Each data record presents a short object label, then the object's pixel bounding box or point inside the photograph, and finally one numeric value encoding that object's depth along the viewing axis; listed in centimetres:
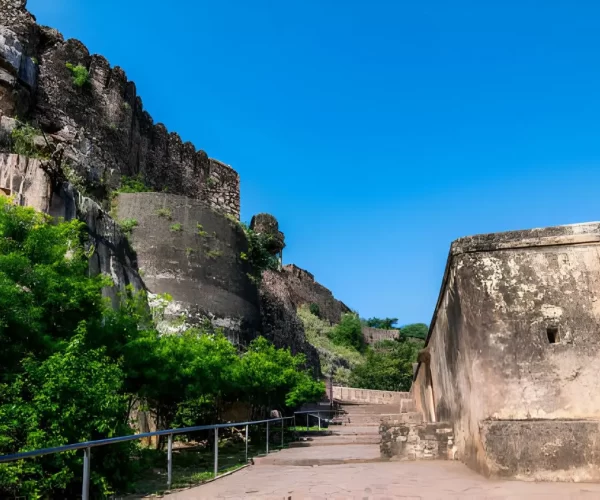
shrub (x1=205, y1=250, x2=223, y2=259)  1702
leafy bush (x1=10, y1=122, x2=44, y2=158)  1131
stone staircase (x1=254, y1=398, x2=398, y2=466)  814
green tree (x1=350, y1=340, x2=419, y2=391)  3603
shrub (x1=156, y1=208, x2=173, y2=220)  1672
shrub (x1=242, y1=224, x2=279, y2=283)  1952
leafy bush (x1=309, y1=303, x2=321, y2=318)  5419
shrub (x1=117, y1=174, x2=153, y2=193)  1884
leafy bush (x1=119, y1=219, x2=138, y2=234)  1619
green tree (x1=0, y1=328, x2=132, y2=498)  493
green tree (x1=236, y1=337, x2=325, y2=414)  1193
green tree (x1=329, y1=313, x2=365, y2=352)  5006
